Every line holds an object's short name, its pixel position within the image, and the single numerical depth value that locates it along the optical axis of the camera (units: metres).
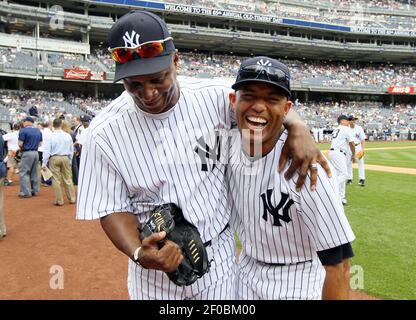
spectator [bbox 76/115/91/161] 10.01
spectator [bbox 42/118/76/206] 8.90
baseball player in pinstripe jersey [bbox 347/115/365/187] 10.76
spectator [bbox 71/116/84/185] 10.82
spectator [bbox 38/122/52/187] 8.84
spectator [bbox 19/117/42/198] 9.55
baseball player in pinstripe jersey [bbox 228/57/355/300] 1.94
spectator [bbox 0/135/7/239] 6.50
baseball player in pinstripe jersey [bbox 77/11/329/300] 1.92
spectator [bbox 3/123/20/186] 11.46
